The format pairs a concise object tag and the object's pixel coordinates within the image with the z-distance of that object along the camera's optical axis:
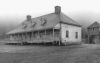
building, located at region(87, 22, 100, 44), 37.42
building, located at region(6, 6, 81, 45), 24.39
